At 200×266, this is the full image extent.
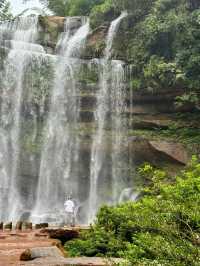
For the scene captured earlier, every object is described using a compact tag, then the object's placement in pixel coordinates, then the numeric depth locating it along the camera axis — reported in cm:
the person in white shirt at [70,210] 1730
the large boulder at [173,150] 2197
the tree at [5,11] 3403
